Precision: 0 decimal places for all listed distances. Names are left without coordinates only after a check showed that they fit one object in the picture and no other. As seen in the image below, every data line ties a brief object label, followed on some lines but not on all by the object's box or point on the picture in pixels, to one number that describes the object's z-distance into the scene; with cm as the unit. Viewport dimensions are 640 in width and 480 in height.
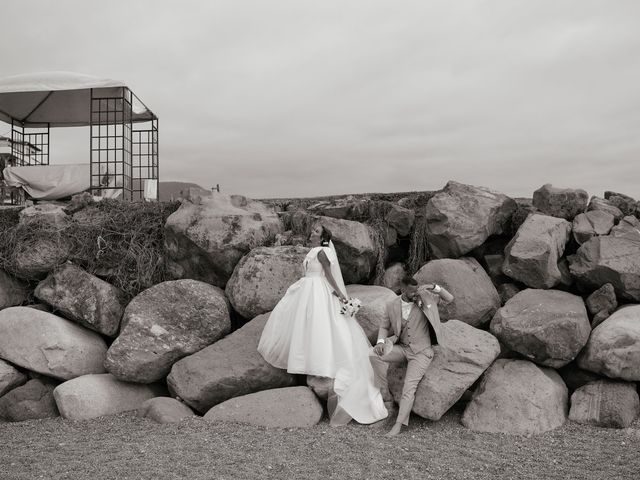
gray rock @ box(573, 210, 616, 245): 837
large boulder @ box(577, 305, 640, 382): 681
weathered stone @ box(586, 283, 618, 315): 759
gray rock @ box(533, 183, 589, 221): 897
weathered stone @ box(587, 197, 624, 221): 885
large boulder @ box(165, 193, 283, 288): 877
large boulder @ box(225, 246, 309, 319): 820
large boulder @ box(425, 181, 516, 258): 852
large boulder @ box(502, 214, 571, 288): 790
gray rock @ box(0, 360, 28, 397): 822
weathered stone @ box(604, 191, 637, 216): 925
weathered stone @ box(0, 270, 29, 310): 954
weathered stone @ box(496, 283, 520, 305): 830
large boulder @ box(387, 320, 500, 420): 659
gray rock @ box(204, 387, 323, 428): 659
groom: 673
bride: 682
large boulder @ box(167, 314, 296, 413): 720
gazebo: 1188
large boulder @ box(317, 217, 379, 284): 846
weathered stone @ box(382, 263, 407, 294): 895
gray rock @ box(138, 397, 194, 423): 686
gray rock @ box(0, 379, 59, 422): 770
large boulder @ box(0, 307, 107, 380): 820
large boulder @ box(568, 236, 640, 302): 766
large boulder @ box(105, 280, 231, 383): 773
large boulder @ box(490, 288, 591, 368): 698
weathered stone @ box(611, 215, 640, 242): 816
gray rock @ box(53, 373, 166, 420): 743
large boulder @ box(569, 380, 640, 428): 668
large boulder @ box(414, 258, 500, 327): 784
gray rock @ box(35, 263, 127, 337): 870
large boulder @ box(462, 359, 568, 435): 655
